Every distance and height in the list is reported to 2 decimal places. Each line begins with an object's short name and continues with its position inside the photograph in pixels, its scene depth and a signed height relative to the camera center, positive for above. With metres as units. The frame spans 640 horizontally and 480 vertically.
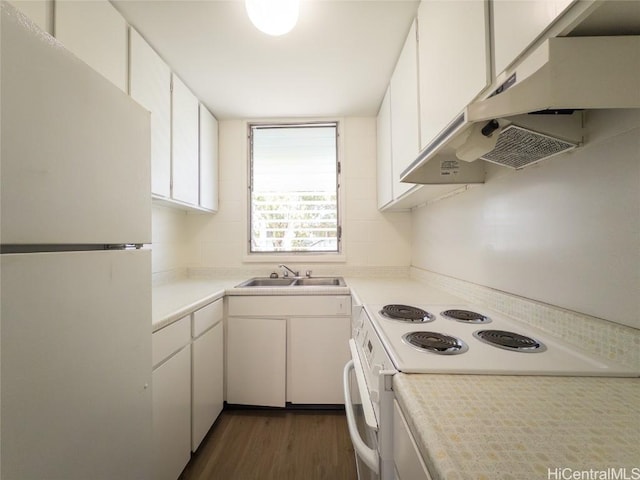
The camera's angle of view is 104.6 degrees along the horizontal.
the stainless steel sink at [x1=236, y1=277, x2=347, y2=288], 2.22 -0.36
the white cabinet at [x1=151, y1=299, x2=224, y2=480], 1.08 -0.76
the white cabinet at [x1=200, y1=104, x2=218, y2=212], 2.02 +0.70
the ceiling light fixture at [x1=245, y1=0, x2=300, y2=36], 1.07 +1.01
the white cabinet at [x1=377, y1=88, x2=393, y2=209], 1.83 +0.71
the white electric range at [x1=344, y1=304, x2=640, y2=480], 0.63 -0.33
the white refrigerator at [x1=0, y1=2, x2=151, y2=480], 0.48 -0.06
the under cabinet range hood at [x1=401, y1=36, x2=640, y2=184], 0.51 +0.35
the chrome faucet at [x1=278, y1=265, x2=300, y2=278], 2.27 -0.29
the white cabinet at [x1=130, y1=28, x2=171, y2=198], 1.32 +0.83
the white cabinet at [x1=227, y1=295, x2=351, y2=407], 1.78 -0.78
